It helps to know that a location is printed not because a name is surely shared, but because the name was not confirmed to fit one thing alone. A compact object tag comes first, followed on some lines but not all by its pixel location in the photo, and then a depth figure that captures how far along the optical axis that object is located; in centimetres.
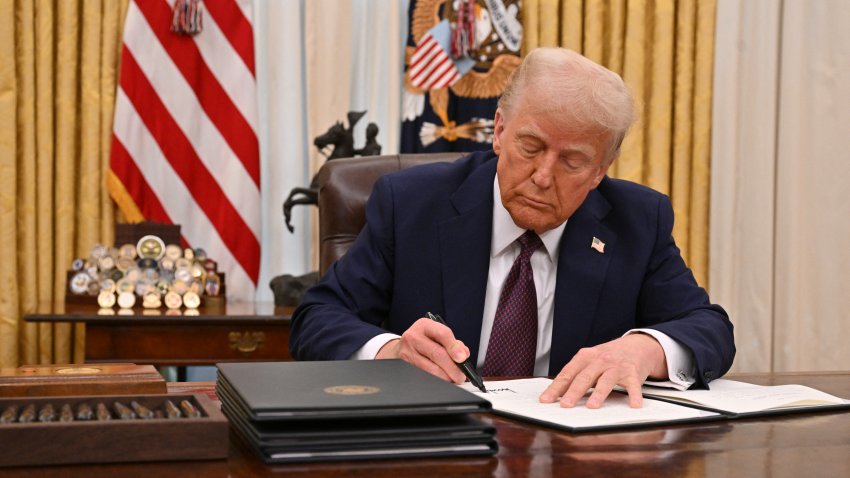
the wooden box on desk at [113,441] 99
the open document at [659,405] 134
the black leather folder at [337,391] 107
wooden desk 103
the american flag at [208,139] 408
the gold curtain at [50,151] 387
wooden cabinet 331
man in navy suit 198
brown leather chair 267
